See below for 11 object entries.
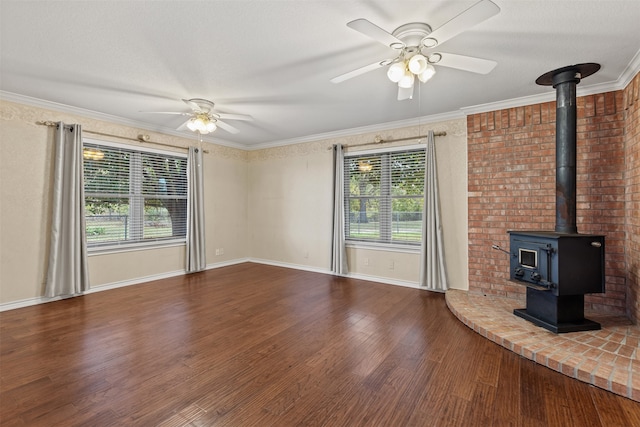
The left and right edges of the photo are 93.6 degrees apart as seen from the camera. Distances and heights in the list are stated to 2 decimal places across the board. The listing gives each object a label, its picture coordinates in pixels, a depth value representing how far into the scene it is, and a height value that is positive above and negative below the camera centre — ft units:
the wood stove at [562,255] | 9.05 -1.13
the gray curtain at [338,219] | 17.37 -0.11
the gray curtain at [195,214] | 18.02 +0.13
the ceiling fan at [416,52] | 6.21 +3.96
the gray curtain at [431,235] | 14.19 -0.82
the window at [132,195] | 14.66 +1.12
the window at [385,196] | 15.66 +1.17
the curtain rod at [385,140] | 14.52 +4.14
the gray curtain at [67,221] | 12.90 -0.25
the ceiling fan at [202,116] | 12.22 +4.21
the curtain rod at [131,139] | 12.90 +4.06
